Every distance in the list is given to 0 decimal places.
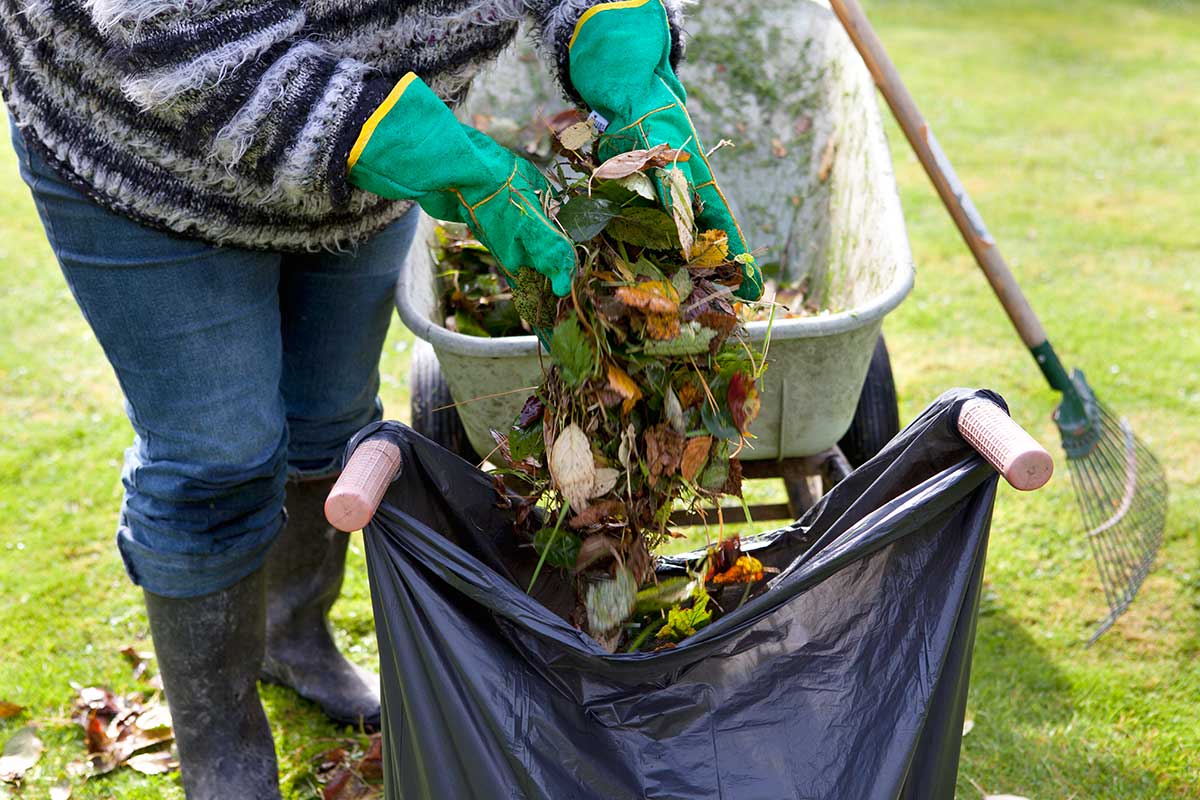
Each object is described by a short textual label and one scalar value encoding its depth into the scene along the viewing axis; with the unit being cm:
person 117
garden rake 219
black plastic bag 117
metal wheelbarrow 170
